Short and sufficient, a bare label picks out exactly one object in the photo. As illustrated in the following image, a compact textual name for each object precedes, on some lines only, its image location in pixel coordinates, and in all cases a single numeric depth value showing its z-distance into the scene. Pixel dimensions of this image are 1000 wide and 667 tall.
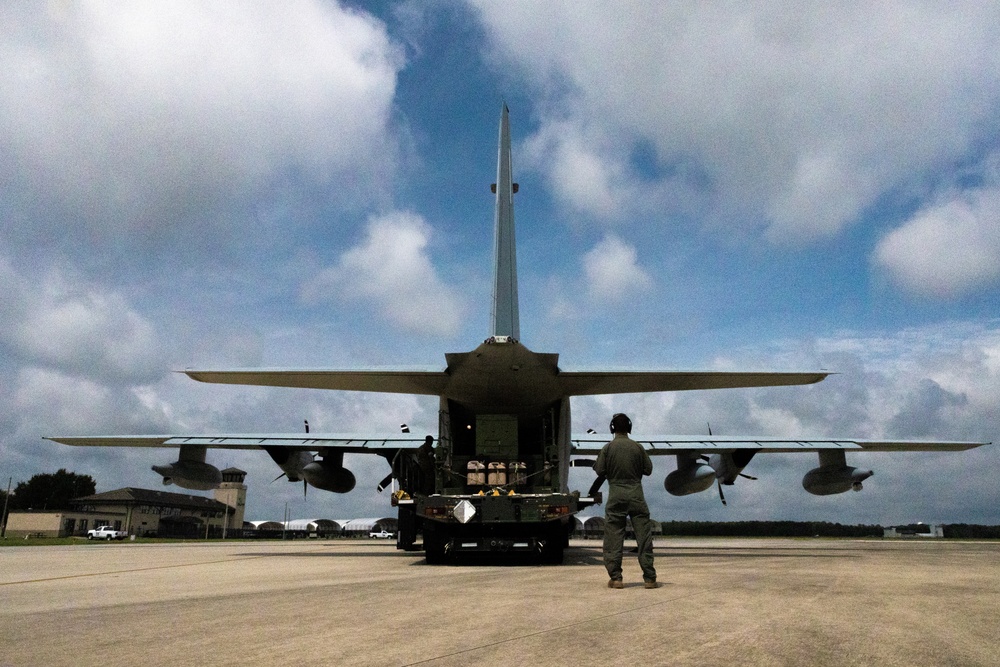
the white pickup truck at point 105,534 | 52.36
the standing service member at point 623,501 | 6.74
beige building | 66.50
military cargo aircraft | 11.80
